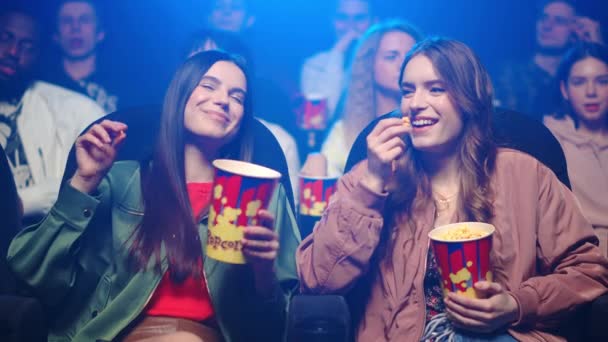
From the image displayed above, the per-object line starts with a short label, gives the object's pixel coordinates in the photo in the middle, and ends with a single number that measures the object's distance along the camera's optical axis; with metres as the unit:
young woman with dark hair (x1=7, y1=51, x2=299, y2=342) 1.74
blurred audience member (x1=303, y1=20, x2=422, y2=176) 3.71
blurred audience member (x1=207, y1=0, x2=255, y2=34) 4.68
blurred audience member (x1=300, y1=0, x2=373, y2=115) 4.82
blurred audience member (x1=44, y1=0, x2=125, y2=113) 4.39
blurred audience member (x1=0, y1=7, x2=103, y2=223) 3.34
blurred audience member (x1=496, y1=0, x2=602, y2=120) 4.46
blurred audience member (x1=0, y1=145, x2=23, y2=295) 1.92
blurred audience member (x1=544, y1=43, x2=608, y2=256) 3.29
